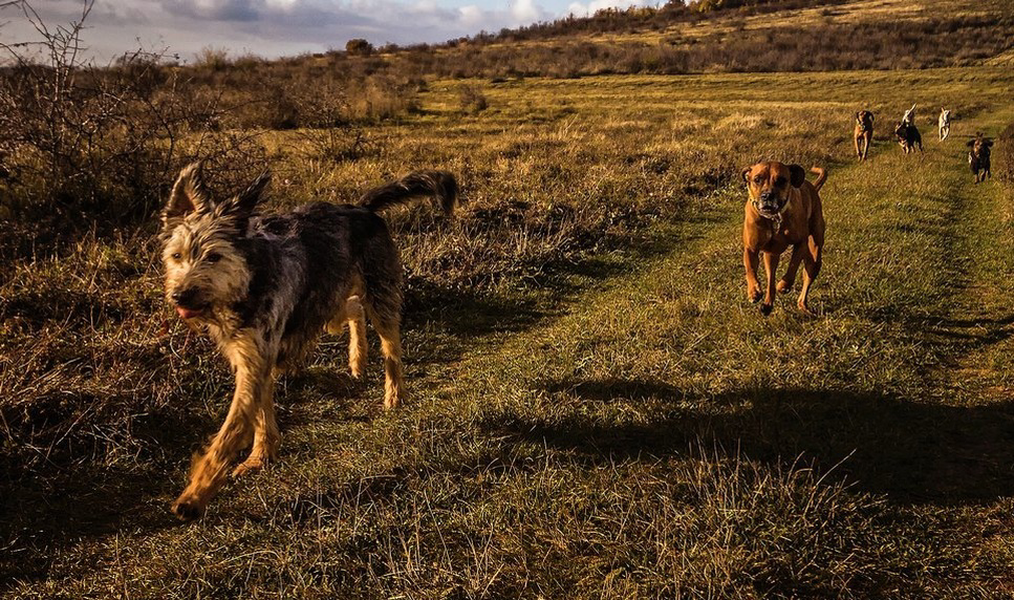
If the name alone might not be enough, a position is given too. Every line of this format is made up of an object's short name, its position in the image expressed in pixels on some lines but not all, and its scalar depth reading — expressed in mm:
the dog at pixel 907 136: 18734
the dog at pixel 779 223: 6051
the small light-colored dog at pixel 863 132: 17797
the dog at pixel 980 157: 14500
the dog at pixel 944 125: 21944
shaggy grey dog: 3318
